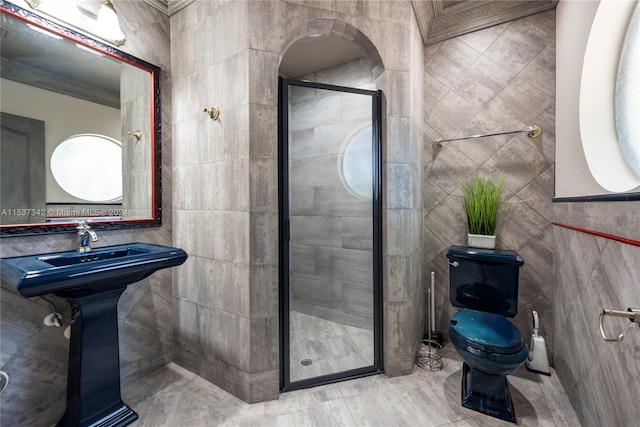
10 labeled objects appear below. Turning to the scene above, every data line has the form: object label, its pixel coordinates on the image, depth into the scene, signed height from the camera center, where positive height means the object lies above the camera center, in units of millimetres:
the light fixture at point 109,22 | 1597 +1119
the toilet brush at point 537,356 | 1944 -1060
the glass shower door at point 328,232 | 1842 -185
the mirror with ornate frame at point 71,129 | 1412 +484
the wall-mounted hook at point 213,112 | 1770 +628
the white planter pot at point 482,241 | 2115 -261
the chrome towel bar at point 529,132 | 2064 +575
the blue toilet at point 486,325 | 1483 -715
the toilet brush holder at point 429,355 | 2045 -1165
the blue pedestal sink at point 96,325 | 1310 -616
